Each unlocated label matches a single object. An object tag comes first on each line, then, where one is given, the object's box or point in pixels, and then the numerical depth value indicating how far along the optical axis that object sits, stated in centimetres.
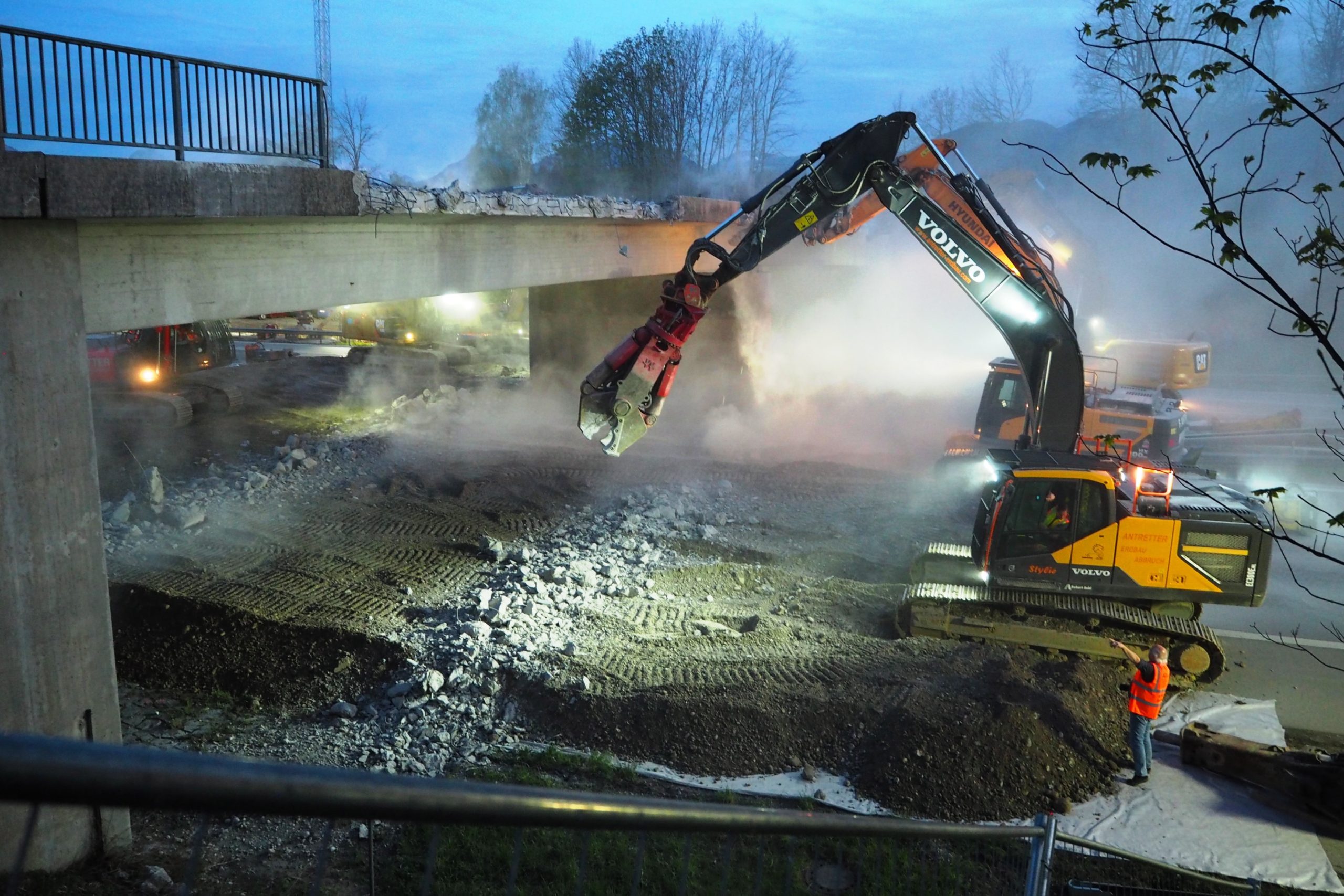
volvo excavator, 1081
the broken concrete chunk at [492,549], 1392
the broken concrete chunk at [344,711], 951
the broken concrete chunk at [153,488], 1493
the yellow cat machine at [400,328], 3241
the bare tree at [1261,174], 474
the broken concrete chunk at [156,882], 646
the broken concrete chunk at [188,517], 1427
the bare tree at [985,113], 6656
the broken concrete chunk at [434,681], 973
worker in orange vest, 878
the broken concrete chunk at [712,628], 1166
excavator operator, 1082
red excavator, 1980
